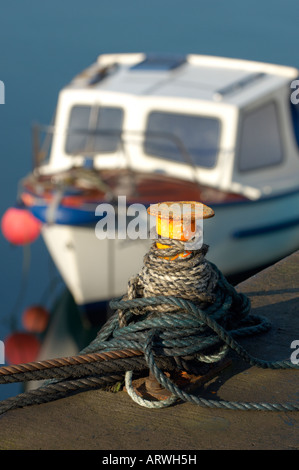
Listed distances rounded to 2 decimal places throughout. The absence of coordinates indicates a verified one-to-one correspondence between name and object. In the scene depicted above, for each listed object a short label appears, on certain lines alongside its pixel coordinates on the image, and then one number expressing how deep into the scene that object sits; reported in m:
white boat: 7.68
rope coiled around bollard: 2.37
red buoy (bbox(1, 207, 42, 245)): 7.96
